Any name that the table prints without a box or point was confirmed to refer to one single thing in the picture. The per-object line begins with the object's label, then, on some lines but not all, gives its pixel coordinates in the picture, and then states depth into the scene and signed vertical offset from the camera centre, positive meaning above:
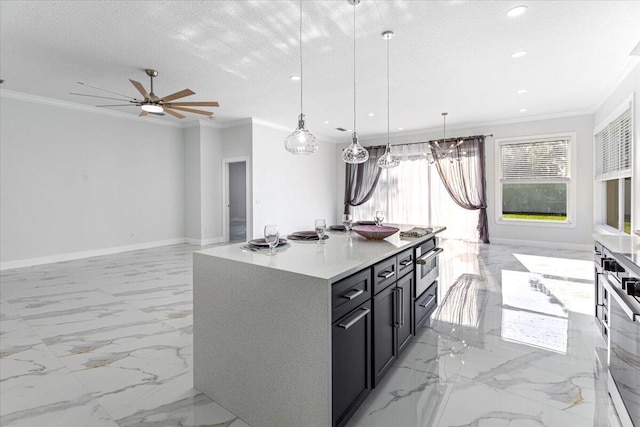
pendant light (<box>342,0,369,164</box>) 3.25 +0.58
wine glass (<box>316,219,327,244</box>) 2.39 -0.15
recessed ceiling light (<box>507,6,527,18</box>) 2.85 +1.77
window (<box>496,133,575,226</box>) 6.70 +0.60
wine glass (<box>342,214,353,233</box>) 2.96 -0.12
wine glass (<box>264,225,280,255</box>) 1.96 -0.17
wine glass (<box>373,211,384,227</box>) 3.27 -0.09
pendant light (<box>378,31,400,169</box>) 3.85 +0.59
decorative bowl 2.48 -0.19
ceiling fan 3.95 +1.40
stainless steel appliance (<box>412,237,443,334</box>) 2.54 -0.62
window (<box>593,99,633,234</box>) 4.28 +0.58
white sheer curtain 7.82 +0.26
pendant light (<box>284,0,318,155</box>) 2.68 +0.57
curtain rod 7.44 +1.67
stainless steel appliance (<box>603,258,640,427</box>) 1.42 -0.67
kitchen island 1.44 -0.58
